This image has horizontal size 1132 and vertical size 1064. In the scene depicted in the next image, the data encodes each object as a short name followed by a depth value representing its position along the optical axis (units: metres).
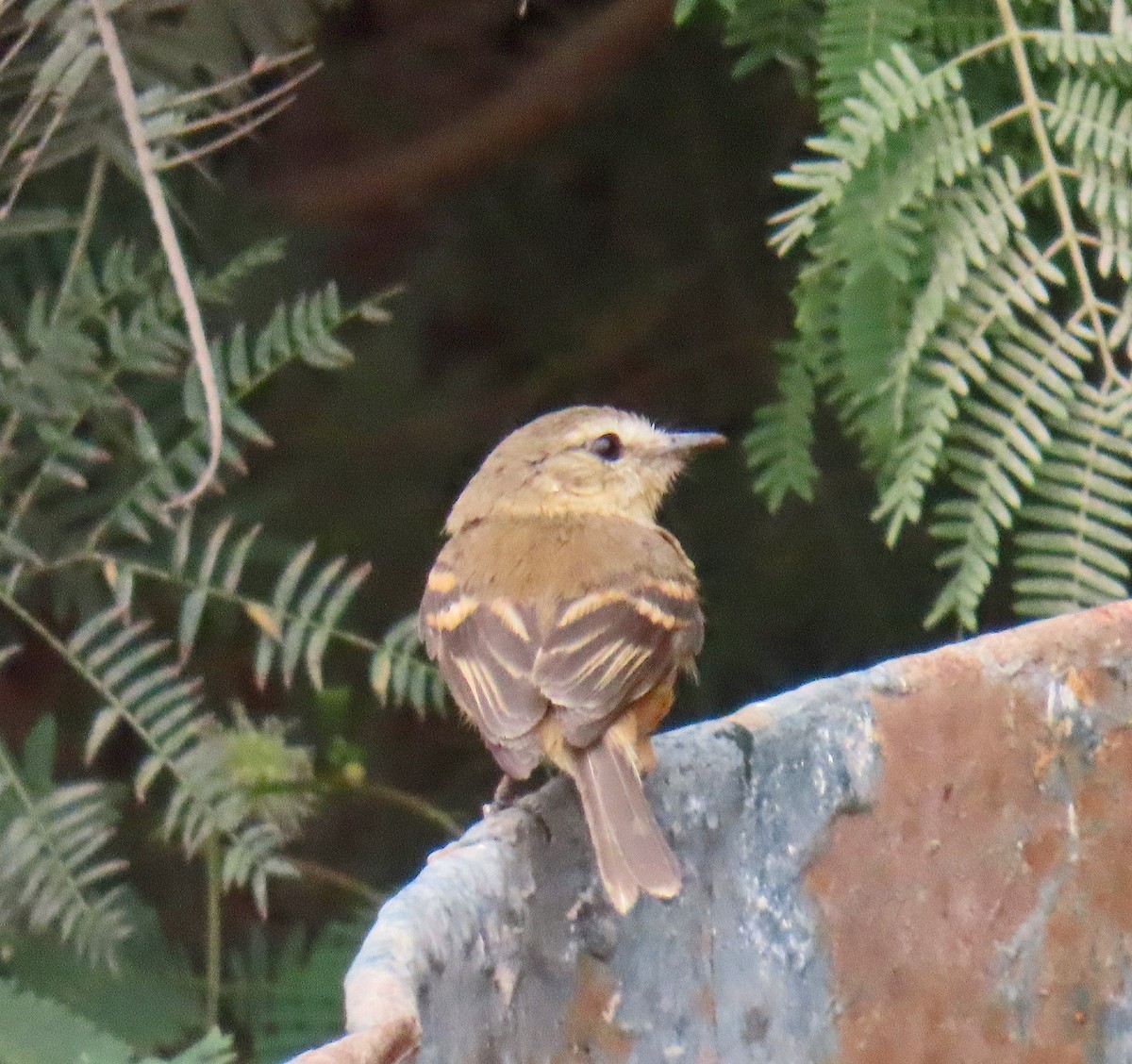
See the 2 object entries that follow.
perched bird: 4.86
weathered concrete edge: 3.16
